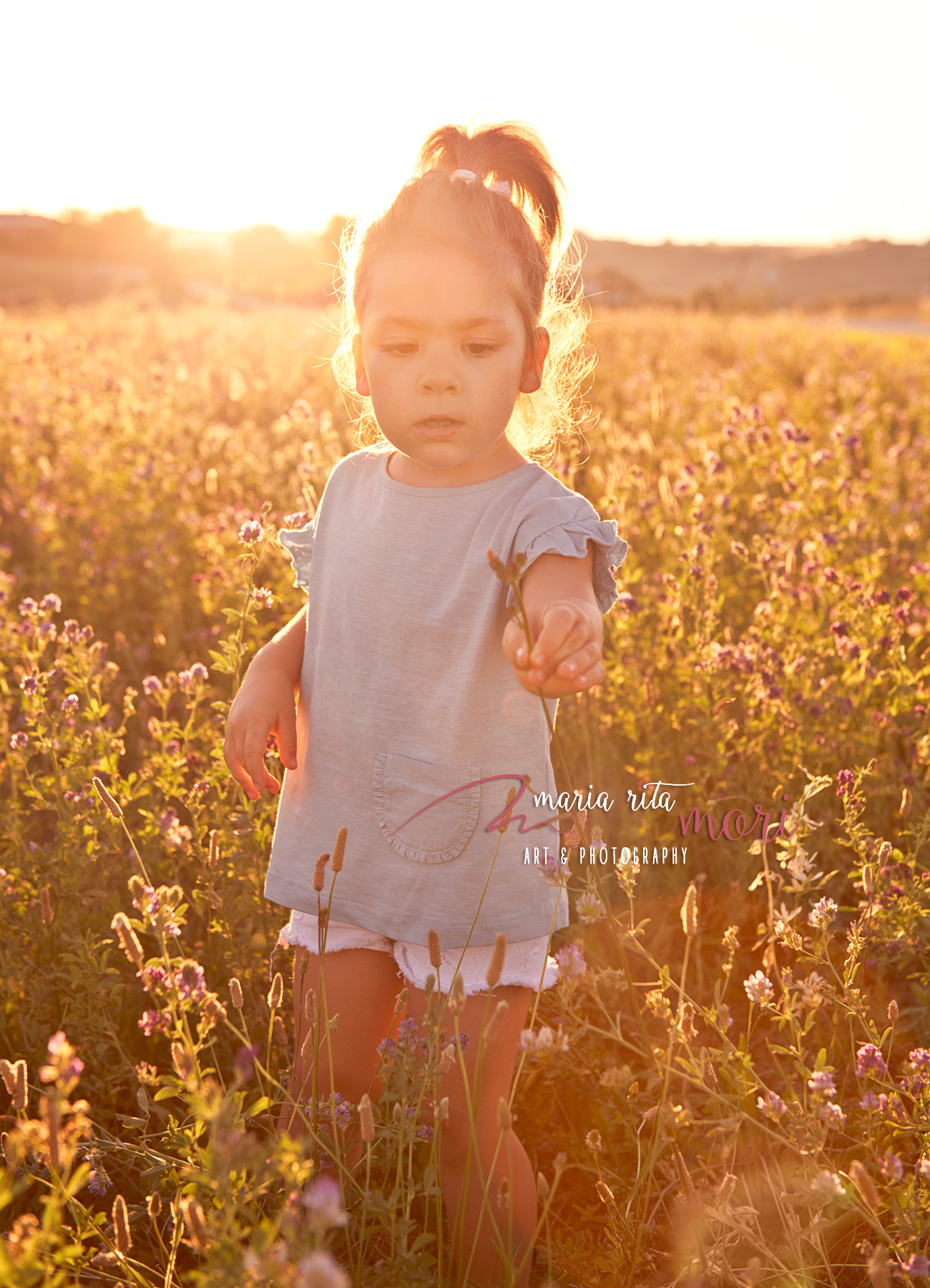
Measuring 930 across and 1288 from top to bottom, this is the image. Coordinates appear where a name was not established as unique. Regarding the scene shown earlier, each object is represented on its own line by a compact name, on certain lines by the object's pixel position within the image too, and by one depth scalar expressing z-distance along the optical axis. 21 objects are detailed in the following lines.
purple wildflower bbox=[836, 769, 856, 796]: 1.20
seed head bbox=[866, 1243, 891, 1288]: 0.92
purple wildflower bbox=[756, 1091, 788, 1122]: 1.07
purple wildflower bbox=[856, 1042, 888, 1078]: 1.10
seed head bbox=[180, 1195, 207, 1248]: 0.90
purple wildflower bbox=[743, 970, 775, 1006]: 1.12
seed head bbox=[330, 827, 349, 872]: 1.05
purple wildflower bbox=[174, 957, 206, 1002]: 1.02
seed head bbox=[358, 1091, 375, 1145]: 0.97
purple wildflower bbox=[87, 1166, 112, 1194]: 1.15
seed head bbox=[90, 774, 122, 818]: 1.10
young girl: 1.16
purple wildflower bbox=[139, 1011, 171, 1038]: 1.07
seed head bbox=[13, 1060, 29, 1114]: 0.94
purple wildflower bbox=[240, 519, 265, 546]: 1.27
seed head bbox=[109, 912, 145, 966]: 1.00
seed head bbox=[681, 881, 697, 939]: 1.07
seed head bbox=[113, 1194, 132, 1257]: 0.94
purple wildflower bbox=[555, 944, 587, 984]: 1.22
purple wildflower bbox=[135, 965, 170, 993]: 1.07
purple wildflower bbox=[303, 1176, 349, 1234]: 0.73
